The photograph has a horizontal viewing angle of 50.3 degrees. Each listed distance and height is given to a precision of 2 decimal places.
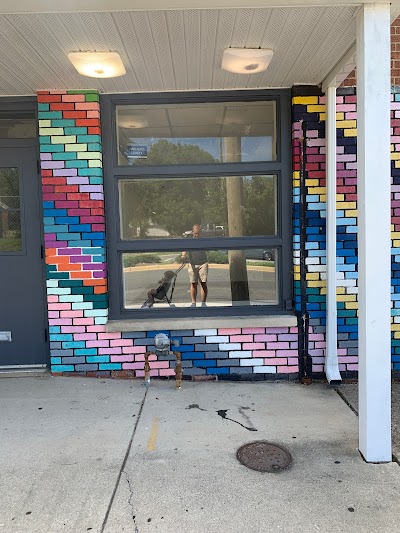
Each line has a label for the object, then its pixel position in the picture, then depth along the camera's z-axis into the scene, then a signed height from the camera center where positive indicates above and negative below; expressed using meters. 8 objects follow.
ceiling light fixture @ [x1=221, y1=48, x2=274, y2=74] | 3.26 +1.43
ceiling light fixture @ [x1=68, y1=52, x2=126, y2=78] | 3.27 +1.43
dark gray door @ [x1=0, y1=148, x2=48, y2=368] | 4.36 -0.18
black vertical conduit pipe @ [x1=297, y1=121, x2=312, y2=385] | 4.14 -0.52
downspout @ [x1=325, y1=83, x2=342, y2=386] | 4.01 -0.13
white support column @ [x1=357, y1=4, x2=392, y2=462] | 2.66 +0.11
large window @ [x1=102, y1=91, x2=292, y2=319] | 4.28 +0.40
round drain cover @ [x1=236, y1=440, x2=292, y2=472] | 2.72 -1.43
